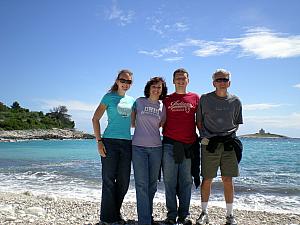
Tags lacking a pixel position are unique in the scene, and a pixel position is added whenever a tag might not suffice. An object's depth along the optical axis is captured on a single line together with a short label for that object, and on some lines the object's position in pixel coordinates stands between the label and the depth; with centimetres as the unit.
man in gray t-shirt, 498
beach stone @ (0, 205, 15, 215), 576
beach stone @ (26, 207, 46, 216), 585
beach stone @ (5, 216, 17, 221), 532
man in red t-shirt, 492
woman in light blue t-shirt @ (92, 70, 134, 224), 495
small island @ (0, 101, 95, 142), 7706
